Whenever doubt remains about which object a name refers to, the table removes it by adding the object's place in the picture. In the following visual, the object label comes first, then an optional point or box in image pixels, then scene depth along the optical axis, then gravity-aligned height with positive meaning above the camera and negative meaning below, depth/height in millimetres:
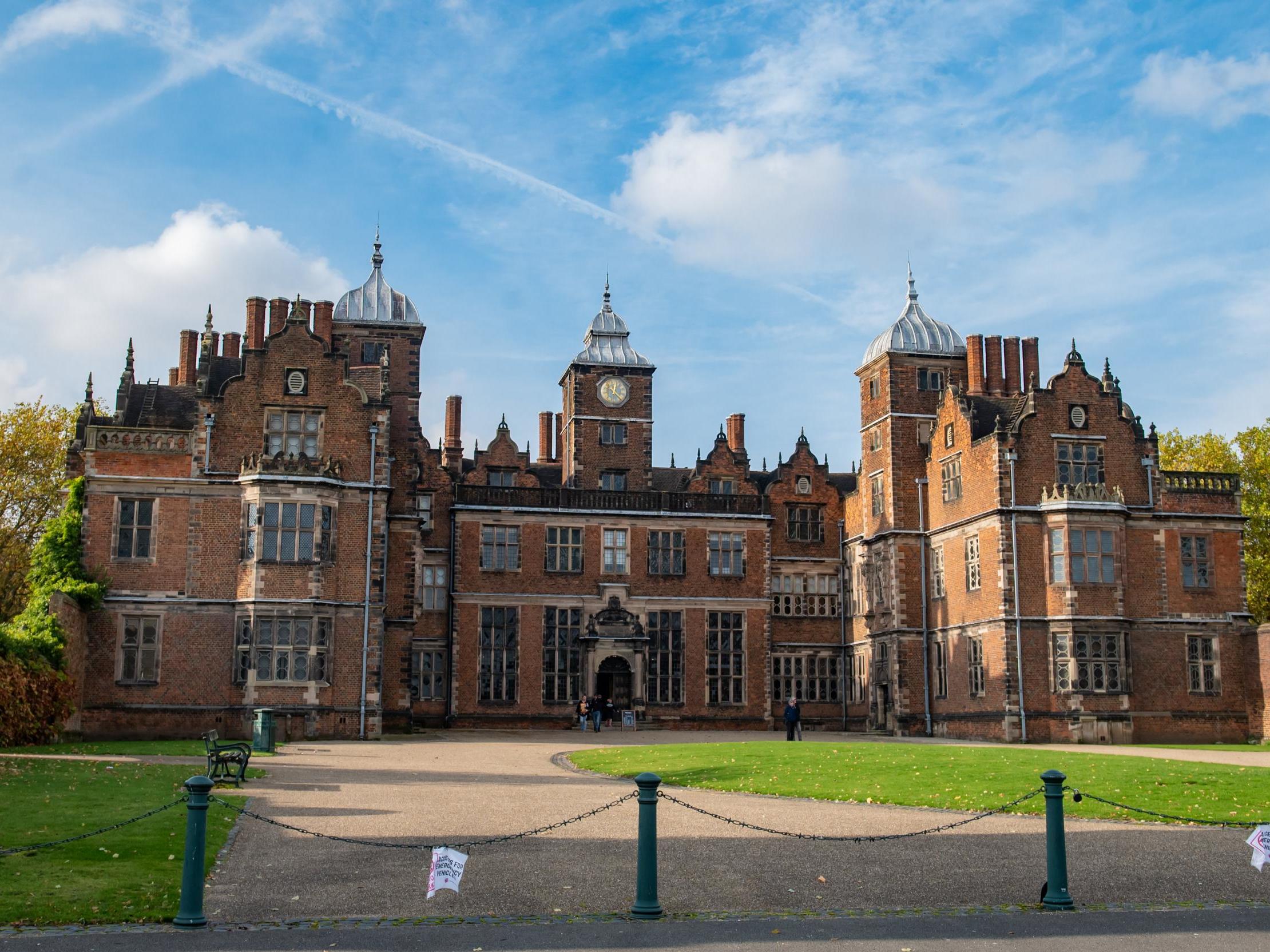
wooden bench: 23578 -1421
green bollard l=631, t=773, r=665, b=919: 12742 -1704
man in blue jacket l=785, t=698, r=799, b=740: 41812 -1205
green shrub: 36625 +3100
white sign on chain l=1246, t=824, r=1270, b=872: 13273 -1667
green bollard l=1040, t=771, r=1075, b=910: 13336 -1835
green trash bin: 33250 -1308
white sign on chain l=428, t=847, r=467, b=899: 12273 -1734
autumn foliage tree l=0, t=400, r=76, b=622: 51750 +7659
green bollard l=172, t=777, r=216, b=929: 12078 -1652
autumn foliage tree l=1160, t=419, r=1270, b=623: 58312 +9199
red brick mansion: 41219 +4341
